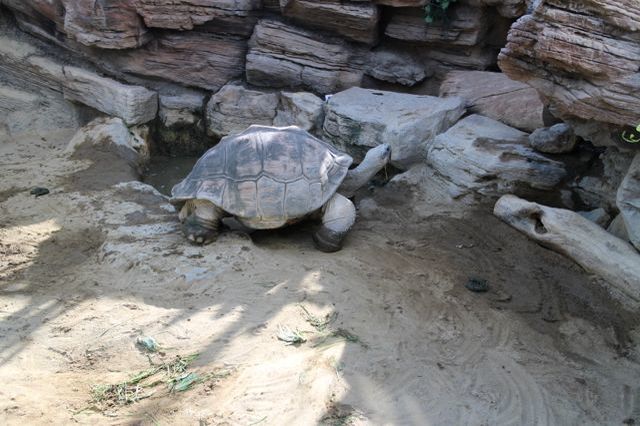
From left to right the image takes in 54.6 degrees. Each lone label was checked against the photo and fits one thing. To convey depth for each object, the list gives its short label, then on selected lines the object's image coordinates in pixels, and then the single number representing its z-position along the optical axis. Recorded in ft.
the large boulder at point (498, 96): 22.22
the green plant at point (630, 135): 15.19
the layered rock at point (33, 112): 27.37
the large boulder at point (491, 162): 19.30
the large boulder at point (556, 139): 19.34
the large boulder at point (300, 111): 24.82
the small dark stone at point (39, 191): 21.86
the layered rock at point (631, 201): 15.56
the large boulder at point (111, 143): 25.26
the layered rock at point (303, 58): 25.93
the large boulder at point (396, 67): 25.85
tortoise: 18.02
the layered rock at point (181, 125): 27.73
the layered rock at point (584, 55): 14.32
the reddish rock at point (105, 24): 25.88
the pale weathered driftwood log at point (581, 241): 15.35
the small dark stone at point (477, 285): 16.28
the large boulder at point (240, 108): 26.53
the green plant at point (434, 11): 24.21
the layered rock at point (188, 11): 25.90
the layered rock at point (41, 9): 27.12
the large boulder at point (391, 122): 22.45
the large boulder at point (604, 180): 17.35
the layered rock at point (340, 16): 24.49
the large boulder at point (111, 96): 26.78
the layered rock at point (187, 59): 27.20
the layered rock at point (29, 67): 27.86
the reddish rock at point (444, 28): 24.27
